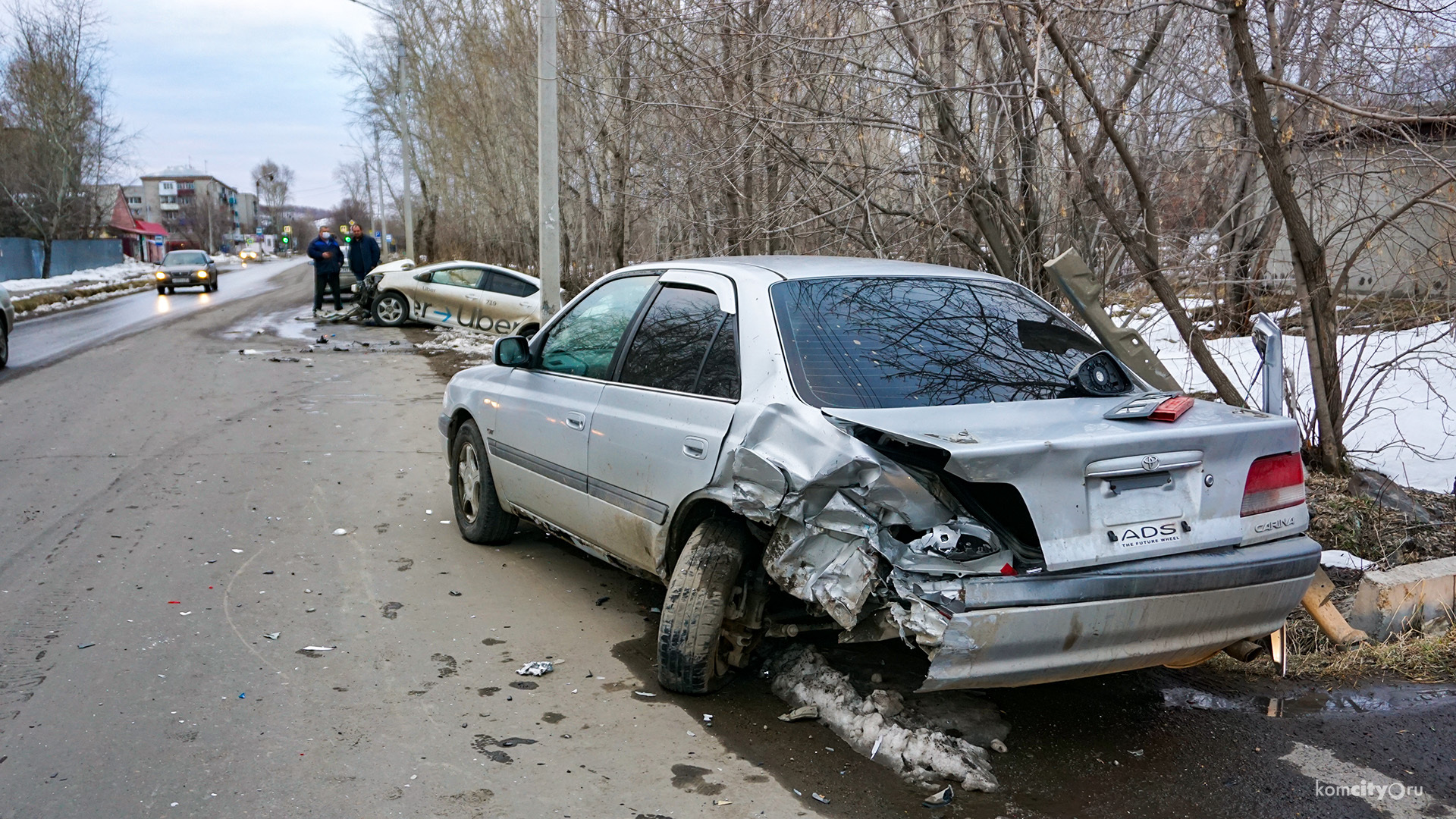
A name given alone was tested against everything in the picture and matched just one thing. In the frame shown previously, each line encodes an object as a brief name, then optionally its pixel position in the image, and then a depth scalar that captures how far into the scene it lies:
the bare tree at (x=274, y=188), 139.20
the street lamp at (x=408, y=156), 38.84
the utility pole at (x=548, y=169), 13.05
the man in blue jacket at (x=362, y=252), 22.92
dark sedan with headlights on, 32.12
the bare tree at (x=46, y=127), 39.69
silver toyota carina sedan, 3.00
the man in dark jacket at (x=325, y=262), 20.81
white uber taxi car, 18.31
